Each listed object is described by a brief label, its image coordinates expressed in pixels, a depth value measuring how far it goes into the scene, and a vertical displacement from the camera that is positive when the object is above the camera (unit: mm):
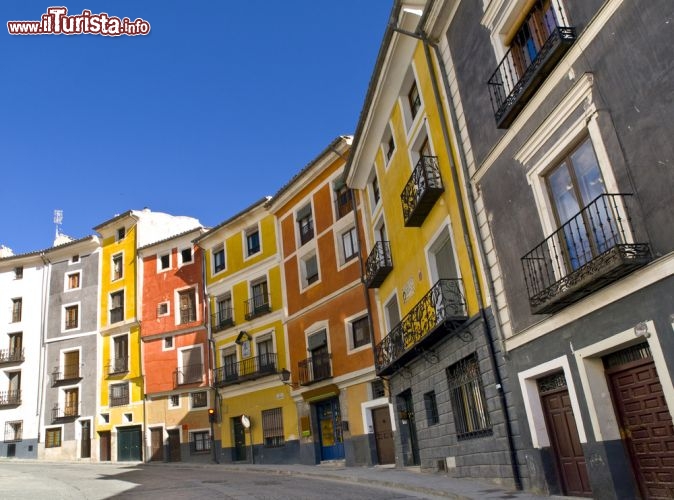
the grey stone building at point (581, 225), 7684 +2805
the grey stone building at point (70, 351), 34719 +7796
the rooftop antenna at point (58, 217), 47250 +19905
